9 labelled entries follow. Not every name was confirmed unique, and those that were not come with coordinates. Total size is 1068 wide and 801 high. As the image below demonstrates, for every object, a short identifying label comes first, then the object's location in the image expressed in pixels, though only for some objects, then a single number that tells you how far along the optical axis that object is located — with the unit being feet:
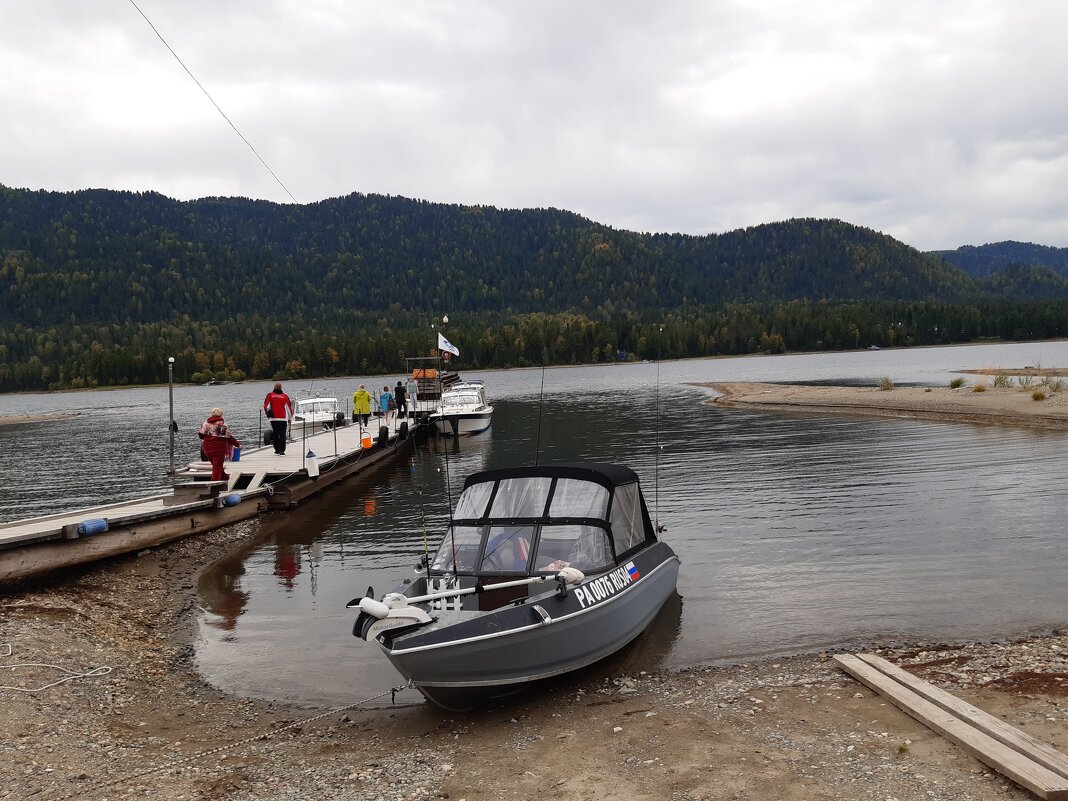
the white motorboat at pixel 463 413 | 141.59
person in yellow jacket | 124.77
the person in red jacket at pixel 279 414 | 81.15
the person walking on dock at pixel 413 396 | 149.46
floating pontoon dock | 46.06
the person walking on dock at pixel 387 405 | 151.24
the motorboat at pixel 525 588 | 29.17
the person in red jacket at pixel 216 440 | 67.69
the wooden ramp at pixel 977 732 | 21.25
